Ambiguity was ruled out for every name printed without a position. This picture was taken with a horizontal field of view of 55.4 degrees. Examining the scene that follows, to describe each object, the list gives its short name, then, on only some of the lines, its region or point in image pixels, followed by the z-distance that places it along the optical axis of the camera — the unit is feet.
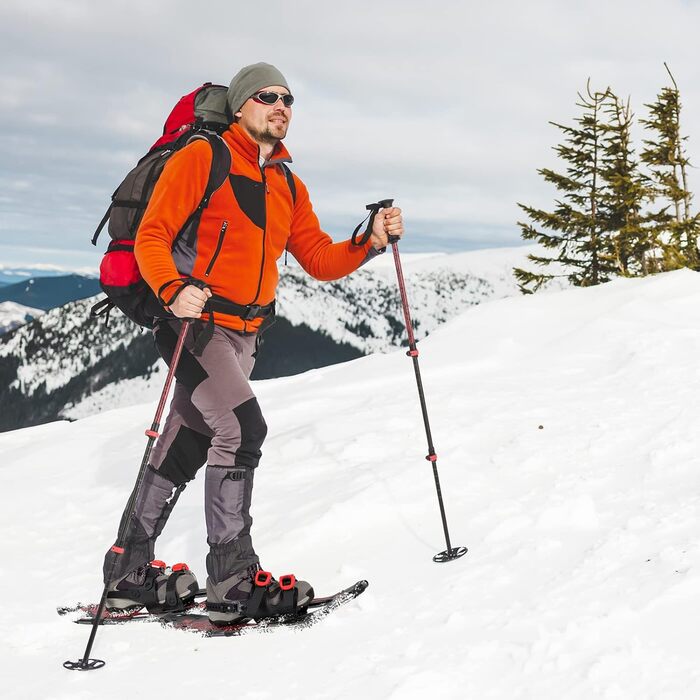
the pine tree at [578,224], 79.97
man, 12.44
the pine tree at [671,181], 69.41
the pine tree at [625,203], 74.90
